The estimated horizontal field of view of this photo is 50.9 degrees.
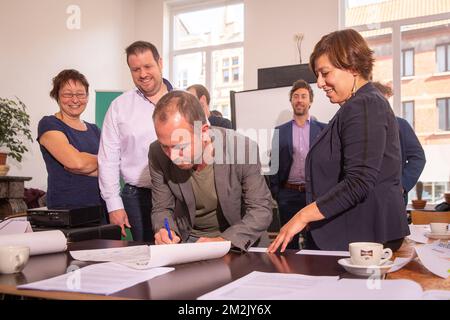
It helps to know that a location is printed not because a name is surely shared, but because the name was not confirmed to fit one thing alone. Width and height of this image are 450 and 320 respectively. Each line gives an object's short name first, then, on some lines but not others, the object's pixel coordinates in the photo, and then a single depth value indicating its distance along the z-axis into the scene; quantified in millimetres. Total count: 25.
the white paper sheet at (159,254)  1178
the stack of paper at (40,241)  1421
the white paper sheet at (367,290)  869
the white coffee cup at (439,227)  1887
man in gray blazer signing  1487
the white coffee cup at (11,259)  1182
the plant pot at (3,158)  4887
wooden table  959
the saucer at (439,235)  1828
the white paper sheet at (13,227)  1718
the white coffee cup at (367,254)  1104
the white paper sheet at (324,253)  1389
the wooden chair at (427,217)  2625
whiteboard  4547
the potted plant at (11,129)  4828
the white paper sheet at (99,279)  981
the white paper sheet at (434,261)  1141
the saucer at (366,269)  1075
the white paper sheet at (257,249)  1501
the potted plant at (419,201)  5258
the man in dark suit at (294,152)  3527
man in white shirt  2344
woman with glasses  2414
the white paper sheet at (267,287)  900
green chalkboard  6109
